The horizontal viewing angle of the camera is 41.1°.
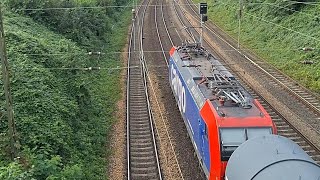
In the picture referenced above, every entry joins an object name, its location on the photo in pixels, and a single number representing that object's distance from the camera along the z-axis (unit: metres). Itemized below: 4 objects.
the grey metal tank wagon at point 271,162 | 9.81
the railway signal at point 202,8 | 33.56
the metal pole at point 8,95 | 12.90
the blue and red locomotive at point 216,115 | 13.94
